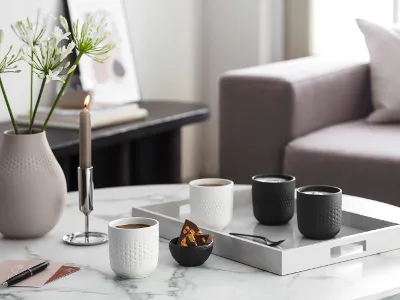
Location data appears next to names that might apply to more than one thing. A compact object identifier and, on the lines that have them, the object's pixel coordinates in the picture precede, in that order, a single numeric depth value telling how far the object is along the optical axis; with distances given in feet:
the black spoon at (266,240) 7.46
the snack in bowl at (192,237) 7.20
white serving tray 7.07
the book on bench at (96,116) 11.13
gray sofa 10.71
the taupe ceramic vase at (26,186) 7.63
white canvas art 12.55
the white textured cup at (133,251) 6.92
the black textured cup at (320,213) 7.44
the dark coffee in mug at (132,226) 7.17
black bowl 7.10
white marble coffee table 6.72
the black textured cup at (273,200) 7.88
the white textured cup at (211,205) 7.78
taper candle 7.50
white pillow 12.07
